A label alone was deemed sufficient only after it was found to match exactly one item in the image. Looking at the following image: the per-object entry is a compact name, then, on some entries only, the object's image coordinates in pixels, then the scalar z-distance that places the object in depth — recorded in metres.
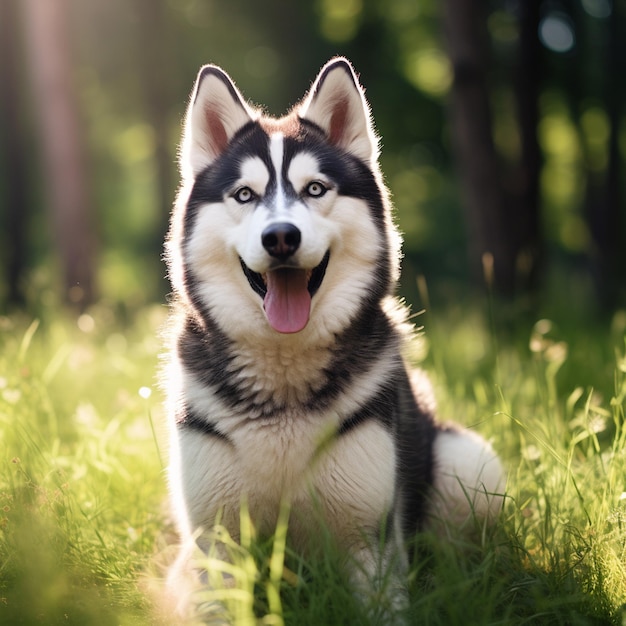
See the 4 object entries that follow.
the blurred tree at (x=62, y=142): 10.13
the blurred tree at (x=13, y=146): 14.33
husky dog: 3.07
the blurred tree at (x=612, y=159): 13.60
